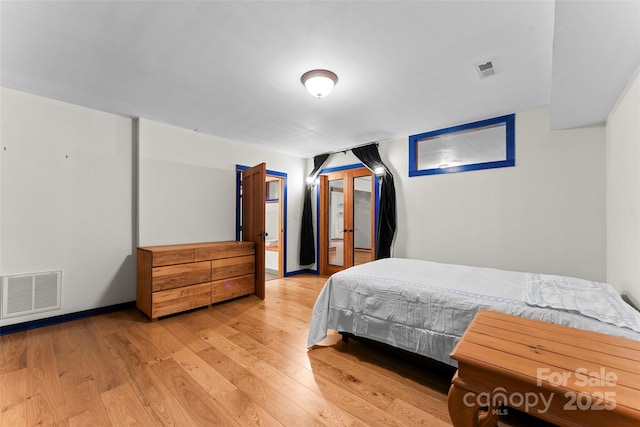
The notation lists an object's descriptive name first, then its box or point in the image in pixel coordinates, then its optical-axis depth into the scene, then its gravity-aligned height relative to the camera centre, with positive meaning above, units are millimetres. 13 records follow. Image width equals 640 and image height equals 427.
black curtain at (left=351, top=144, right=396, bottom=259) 4258 -31
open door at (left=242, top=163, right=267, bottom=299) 3885 +5
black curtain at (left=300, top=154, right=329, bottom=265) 5484 -333
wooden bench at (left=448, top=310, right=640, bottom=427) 835 -577
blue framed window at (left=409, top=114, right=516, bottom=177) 3332 +932
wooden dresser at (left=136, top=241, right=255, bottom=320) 3066 -810
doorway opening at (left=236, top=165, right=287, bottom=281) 4590 -137
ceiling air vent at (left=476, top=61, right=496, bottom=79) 2256 +1280
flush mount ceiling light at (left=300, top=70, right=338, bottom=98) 2344 +1218
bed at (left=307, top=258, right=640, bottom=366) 1578 -623
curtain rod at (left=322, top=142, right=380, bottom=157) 4547 +1227
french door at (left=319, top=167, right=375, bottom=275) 4879 -113
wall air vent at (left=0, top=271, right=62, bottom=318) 2699 -857
